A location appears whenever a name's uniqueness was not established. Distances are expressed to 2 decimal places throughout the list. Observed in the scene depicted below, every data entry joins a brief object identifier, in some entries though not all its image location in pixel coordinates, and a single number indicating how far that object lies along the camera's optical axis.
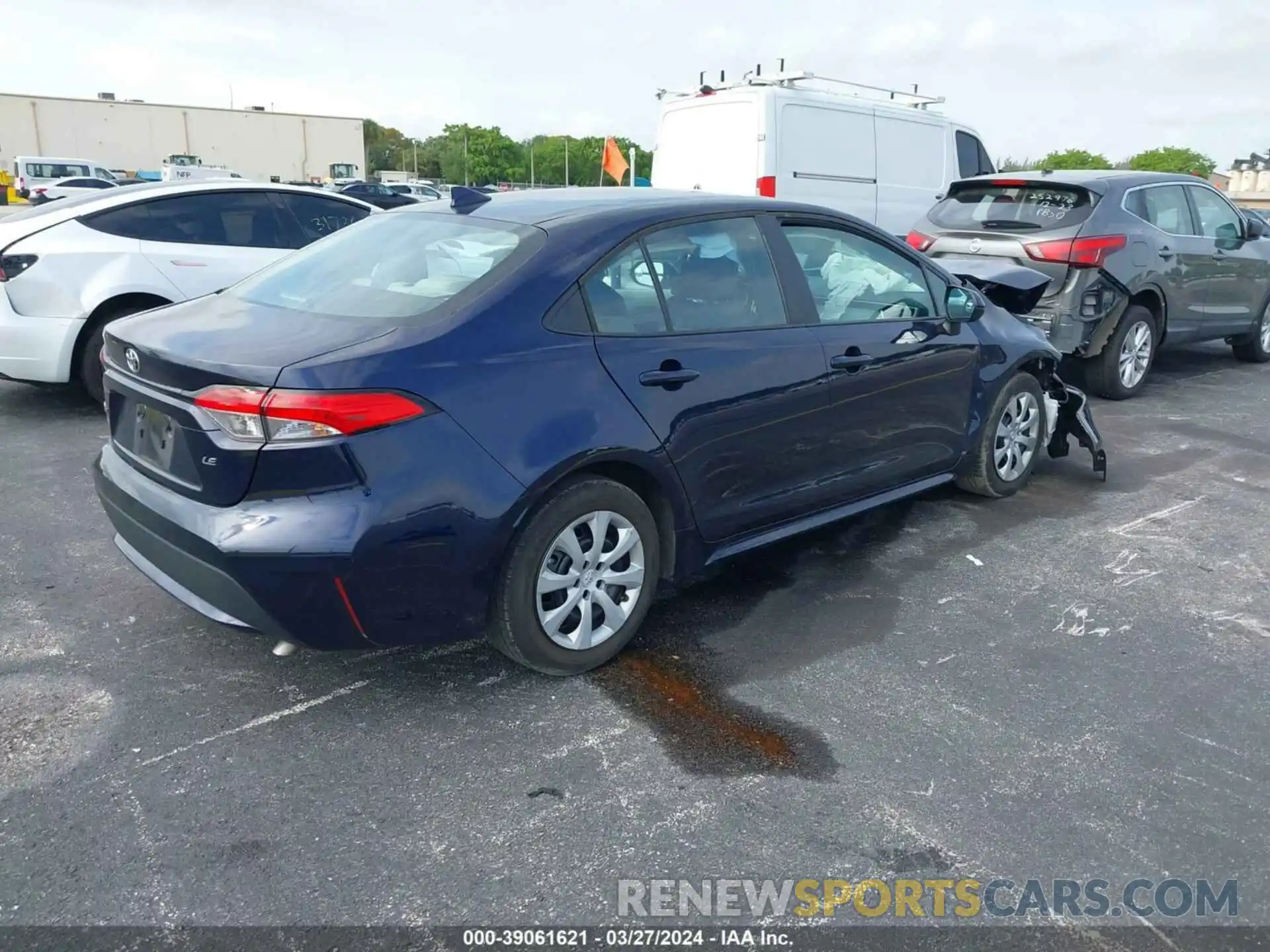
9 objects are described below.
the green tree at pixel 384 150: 102.00
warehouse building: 63.75
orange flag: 13.41
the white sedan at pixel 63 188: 30.59
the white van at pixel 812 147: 9.89
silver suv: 7.27
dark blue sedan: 2.78
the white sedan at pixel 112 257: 6.16
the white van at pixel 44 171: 35.03
